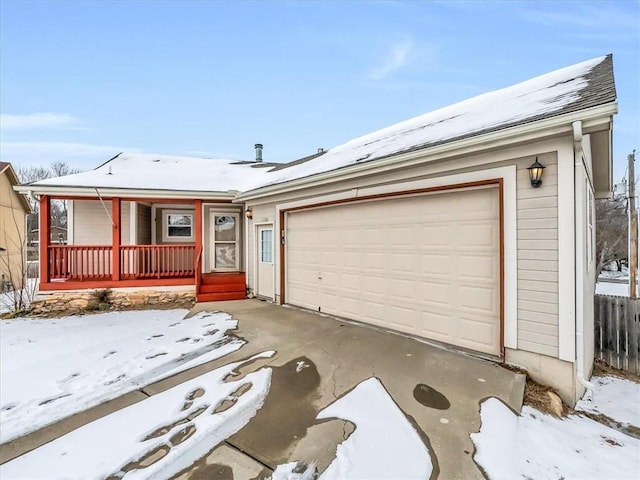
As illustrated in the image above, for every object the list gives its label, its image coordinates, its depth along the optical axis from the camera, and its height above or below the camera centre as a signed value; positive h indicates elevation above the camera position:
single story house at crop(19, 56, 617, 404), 3.33 +0.15
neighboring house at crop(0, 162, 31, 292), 13.46 +0.88
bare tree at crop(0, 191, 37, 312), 13.36 -0.24
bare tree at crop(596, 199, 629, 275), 17.09 +0.40
